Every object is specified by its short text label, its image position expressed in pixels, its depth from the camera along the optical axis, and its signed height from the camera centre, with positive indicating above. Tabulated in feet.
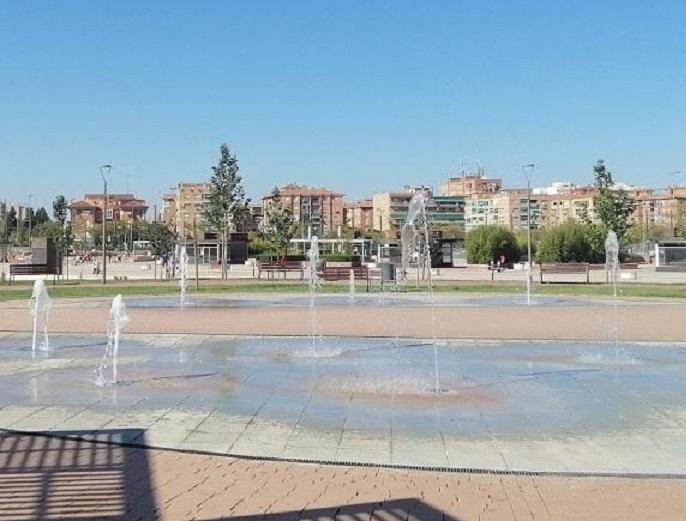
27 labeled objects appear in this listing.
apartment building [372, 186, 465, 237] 544.21 +30.48
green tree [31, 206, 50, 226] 457.68 +24.81
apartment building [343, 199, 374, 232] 631.15 +29.36
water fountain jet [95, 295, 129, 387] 30.55 -4.65
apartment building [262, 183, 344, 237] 561.84 +36.59
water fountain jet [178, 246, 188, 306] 76.69 -4.09
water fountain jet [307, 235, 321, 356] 44.11 -4.65
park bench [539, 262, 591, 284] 132.26 -3.41
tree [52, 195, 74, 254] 230.77 +12.93
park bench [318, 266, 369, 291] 113.91 -3.19
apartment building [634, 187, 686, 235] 446.60 +24.42
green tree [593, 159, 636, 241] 149.48 +7.88
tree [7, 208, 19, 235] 362.45 +16.57
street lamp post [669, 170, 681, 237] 432.95 +20.67
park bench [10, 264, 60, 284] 136.04 -2.21
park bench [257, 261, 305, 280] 131.54 -2.51
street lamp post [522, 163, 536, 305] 76.28 -5.00
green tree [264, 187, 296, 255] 197.36 +6.37
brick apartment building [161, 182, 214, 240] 486.51 +36.34
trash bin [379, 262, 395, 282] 107.14 -2.84
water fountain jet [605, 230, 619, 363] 43.91 -3.59
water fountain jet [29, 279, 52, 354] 42.02 -3.64
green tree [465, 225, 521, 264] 198.70 +0.77
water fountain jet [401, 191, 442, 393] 38.46 +1.25
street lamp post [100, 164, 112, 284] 116.98 +1.87
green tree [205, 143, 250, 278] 142.00 +10.73
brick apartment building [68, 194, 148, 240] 463.42 +31.52
